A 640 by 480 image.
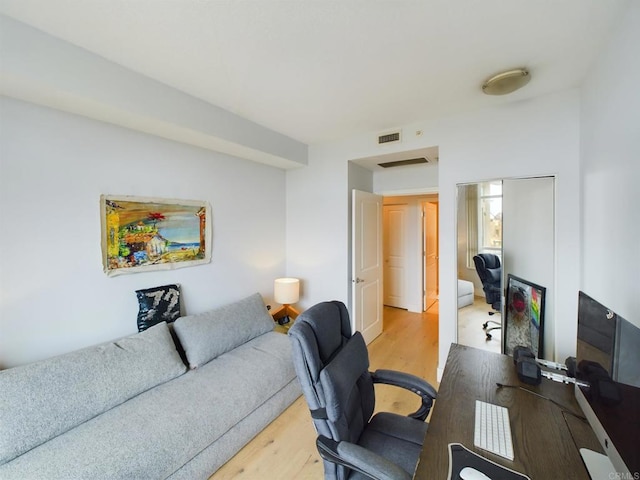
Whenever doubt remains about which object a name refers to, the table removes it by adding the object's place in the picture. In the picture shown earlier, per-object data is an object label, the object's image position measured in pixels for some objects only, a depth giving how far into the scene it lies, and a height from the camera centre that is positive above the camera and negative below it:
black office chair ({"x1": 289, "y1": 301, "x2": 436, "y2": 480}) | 1.07 -0.80
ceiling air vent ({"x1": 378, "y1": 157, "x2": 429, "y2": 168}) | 3.09 +0.83
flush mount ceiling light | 1.82 +1.04
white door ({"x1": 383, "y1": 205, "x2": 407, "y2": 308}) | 4.92 -0.40
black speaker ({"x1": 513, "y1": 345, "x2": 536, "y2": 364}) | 1.47 -0.66
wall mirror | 2.19 -0.14
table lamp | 3.17 -0.66
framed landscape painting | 2.07 +0.02
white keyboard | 0.95 -0.75
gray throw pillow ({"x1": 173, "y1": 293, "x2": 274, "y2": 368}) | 2.21 -0.83
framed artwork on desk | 2.18 -0.69
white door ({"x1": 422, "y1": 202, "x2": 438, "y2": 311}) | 4.54 -0.38
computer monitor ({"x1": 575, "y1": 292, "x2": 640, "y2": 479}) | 0.70 -0.47
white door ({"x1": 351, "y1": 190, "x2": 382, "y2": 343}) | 3.19 -0.38
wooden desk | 0.89 -0.75
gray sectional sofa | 1.35 -1.05
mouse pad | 0.84 -0.75
